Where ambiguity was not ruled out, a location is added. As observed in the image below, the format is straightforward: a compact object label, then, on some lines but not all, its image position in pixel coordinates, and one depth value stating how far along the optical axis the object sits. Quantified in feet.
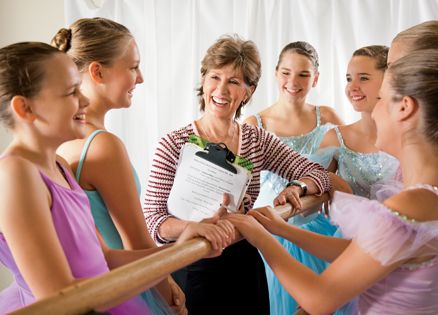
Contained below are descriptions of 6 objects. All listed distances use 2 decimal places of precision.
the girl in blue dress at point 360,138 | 6.73
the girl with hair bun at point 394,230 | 3.49
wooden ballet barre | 2.10
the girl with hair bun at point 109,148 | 4.06
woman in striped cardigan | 5.27
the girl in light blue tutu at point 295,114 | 8.06
